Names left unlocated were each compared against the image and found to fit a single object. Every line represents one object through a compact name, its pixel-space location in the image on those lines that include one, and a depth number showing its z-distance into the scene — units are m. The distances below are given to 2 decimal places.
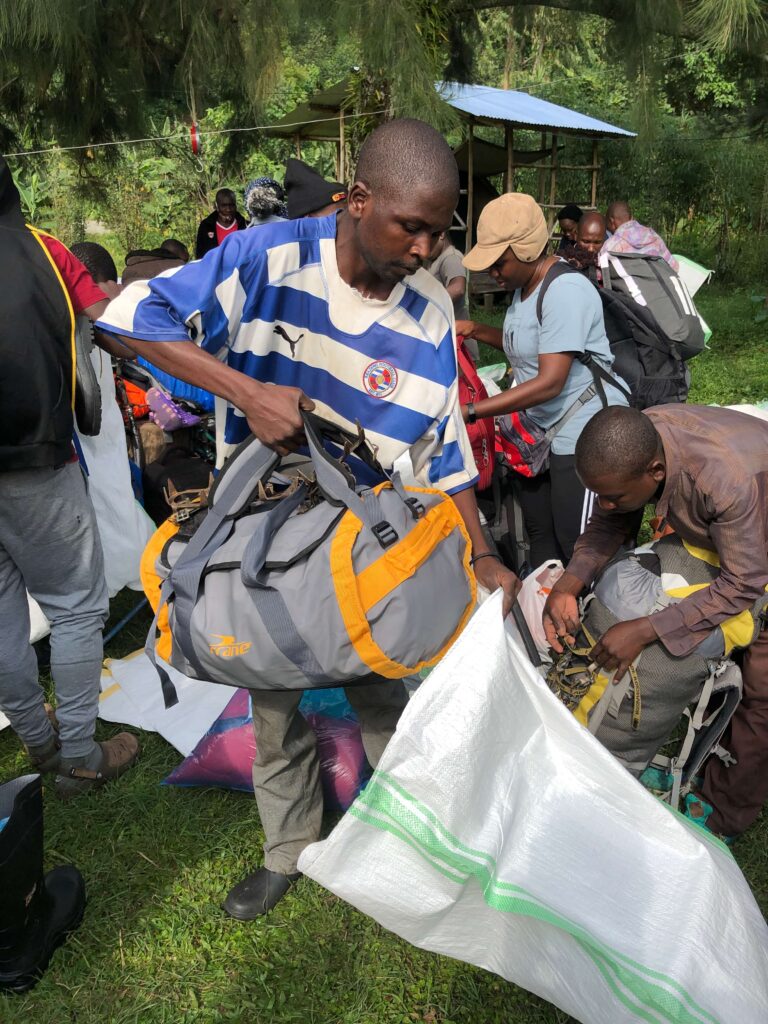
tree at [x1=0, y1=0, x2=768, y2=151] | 5.08
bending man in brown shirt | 1.95
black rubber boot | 1.83
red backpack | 3.26
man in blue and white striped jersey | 1.62
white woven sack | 1.44
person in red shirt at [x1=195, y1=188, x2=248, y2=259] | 7.83
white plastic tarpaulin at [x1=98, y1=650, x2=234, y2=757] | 2.92
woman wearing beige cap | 2.83
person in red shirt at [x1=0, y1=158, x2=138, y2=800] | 2.11
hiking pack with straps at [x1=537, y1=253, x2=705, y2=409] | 3.32
